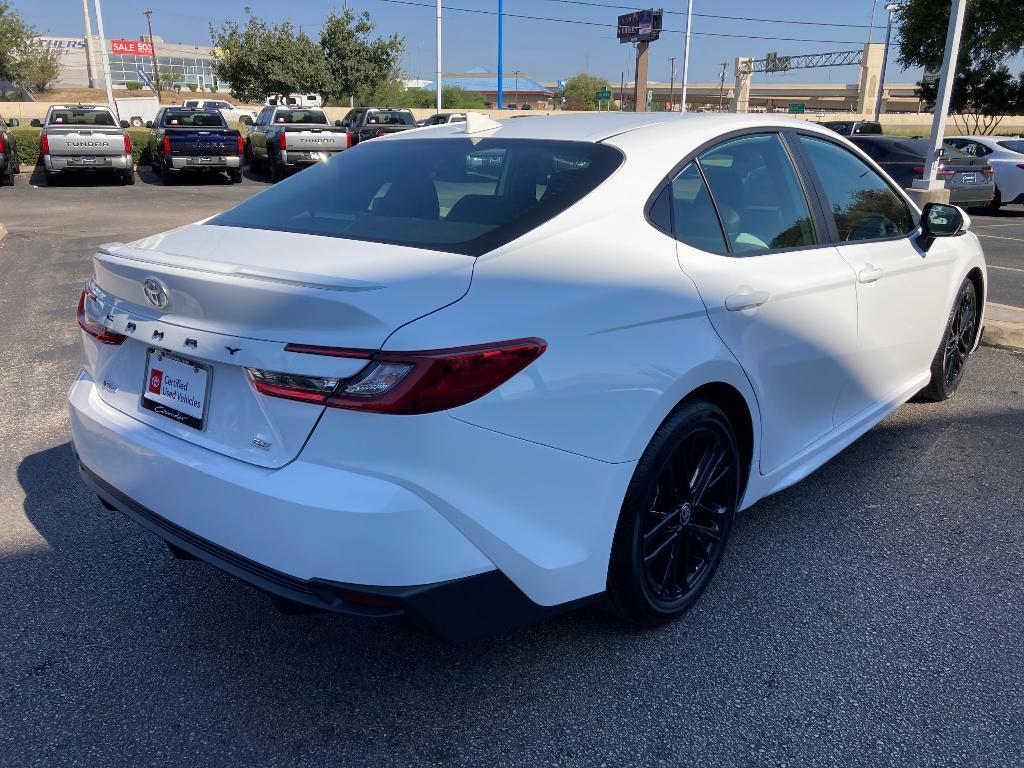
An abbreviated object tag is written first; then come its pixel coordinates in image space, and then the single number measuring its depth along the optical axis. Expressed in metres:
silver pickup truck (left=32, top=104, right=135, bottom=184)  18.78
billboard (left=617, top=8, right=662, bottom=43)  58.75
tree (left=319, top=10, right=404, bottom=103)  43.50
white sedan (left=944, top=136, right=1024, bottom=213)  17.39
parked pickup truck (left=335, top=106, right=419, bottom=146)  23.21
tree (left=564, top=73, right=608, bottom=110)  103.38
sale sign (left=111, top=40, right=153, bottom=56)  92.50
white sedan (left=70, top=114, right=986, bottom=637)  2.03
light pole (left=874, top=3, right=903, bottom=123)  47.48
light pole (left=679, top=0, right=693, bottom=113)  52.25
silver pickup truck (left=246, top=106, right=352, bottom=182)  20.41
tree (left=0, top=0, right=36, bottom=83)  48.75
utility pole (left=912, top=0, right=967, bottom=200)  12.52
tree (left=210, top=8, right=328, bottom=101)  42.97
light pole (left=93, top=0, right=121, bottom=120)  30.91
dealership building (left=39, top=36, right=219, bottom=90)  94.69
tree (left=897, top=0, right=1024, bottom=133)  27.66
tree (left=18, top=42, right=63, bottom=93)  52.28
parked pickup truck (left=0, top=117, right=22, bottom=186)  19.36
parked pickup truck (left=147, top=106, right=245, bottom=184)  19.98
